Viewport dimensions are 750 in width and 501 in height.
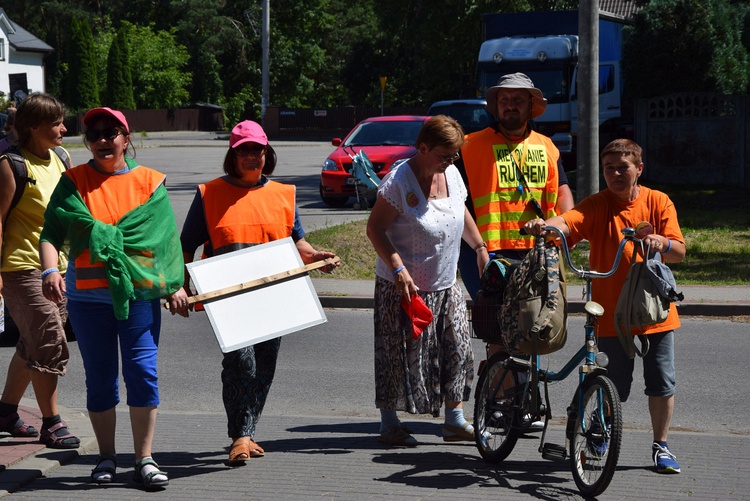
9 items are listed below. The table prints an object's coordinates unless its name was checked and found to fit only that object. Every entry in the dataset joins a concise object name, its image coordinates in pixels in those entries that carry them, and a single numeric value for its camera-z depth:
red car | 39.28
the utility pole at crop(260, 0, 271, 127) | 92.75
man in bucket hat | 12.20
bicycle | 9.92
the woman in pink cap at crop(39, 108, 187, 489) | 10.32
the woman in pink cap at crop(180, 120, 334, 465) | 11.39
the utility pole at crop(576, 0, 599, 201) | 28.05
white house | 145.50
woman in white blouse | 11.88
